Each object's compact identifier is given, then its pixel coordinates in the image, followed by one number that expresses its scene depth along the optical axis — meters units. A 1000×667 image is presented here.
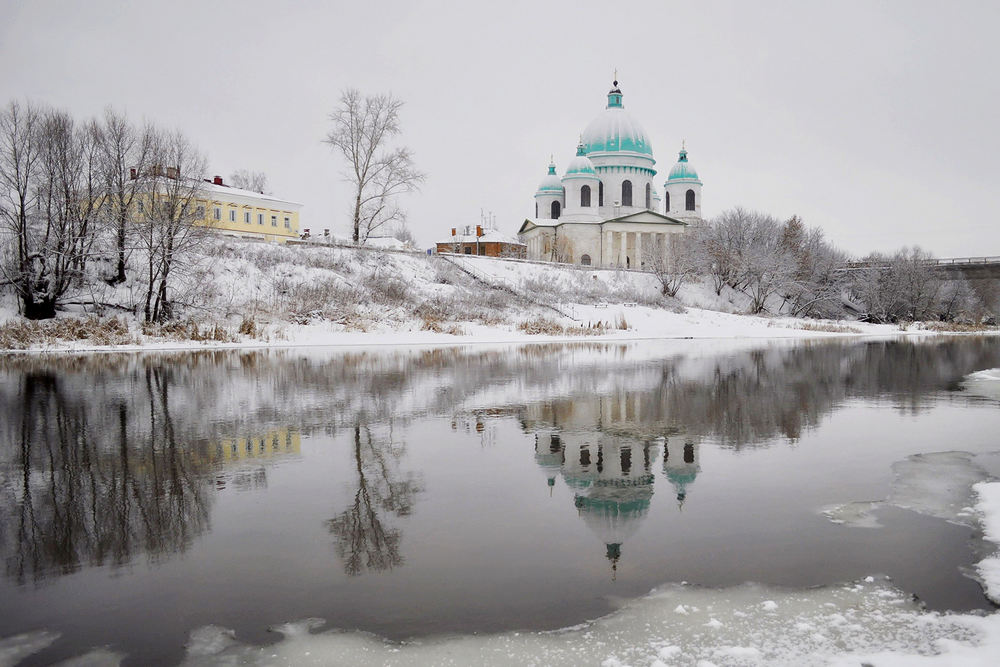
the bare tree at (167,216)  35.31
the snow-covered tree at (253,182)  94.39
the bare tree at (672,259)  62.69
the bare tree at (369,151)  52.56
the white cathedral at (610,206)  82.50
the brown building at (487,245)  90.69
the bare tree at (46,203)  35.00
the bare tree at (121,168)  36.34
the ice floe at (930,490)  7.19
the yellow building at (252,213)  59.69
